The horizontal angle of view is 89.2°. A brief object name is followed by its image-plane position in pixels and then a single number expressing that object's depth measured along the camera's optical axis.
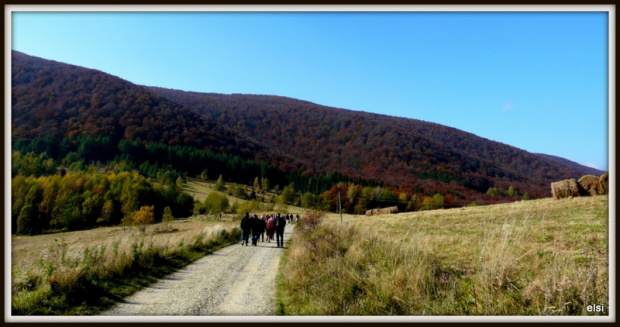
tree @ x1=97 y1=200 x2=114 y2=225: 63.00
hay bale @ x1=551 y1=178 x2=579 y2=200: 22.94
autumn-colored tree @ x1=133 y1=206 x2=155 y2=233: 53.37
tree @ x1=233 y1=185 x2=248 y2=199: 104.69
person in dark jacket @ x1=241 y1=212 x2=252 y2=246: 18.39
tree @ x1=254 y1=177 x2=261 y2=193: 113.85
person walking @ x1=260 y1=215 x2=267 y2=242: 19.64
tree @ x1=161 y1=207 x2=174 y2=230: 56.17
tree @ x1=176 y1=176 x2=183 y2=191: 92.51
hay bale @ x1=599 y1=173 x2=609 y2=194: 21.36
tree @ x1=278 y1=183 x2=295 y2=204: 96.55
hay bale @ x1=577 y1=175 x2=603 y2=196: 21.94
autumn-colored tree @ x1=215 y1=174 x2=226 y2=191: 109.09
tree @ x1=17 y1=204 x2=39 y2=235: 43.15
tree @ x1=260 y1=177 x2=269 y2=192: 117.32
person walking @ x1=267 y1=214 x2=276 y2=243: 19.95
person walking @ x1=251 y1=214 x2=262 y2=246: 18.34
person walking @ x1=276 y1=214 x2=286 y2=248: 18.16
